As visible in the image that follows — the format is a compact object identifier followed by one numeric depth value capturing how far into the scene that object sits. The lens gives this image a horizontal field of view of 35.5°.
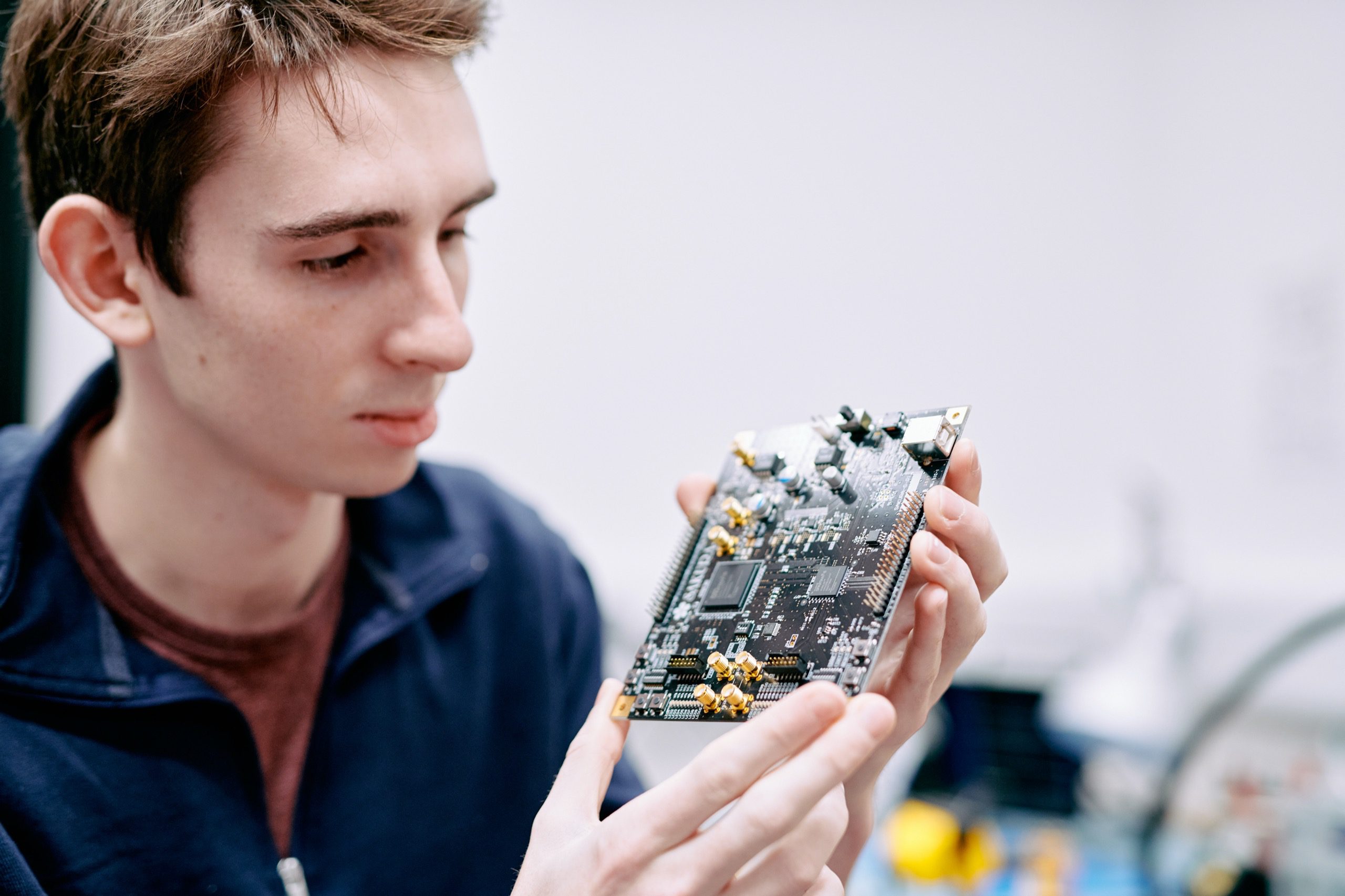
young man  0.84
